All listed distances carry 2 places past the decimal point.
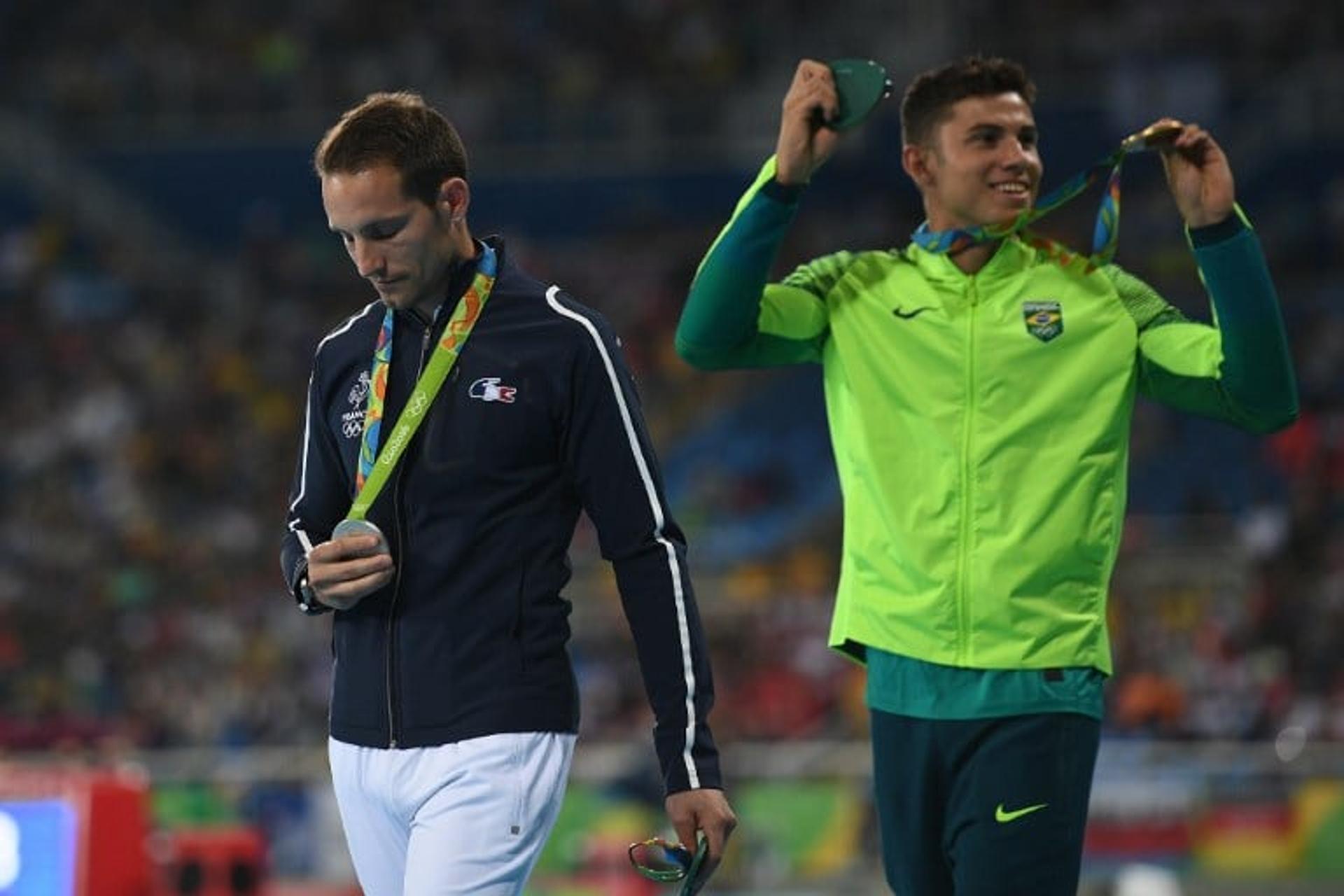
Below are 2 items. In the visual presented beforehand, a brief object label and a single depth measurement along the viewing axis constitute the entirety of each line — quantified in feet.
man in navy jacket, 25.95
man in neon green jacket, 29.91
